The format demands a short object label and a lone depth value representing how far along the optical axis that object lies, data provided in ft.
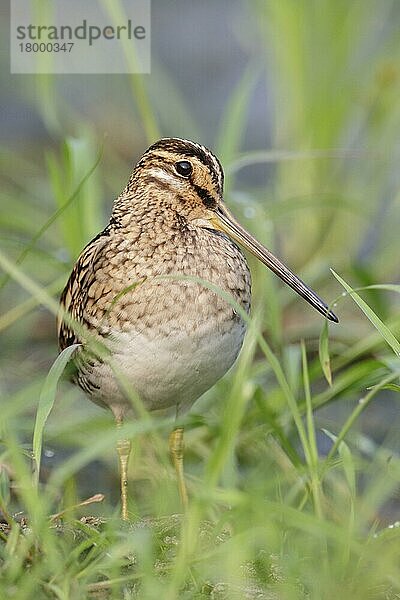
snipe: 19.61
